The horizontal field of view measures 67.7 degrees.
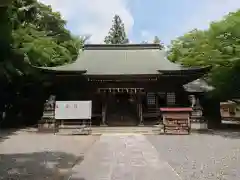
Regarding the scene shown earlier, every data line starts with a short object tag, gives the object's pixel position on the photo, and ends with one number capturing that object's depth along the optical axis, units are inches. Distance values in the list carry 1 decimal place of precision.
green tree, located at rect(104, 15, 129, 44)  1514.5
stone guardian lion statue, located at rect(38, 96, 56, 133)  422.9
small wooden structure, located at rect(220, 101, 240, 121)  751.6
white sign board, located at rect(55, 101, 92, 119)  408.7
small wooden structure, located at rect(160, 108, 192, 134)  376.9
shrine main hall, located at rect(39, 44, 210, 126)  471.7
